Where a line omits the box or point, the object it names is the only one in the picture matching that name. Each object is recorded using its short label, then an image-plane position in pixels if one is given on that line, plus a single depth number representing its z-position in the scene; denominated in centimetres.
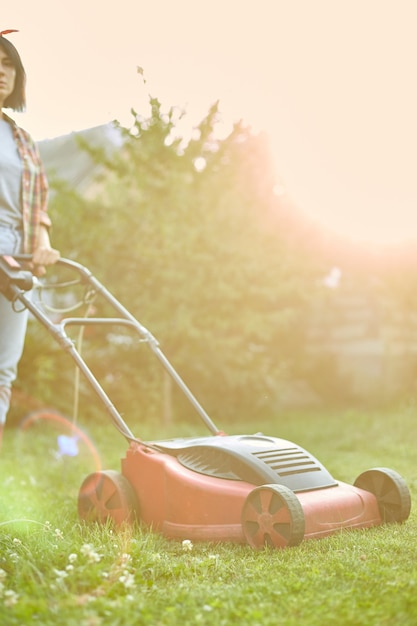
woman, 354
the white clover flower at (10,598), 204
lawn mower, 286
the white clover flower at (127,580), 223
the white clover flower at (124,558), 244
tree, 761
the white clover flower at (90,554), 233
